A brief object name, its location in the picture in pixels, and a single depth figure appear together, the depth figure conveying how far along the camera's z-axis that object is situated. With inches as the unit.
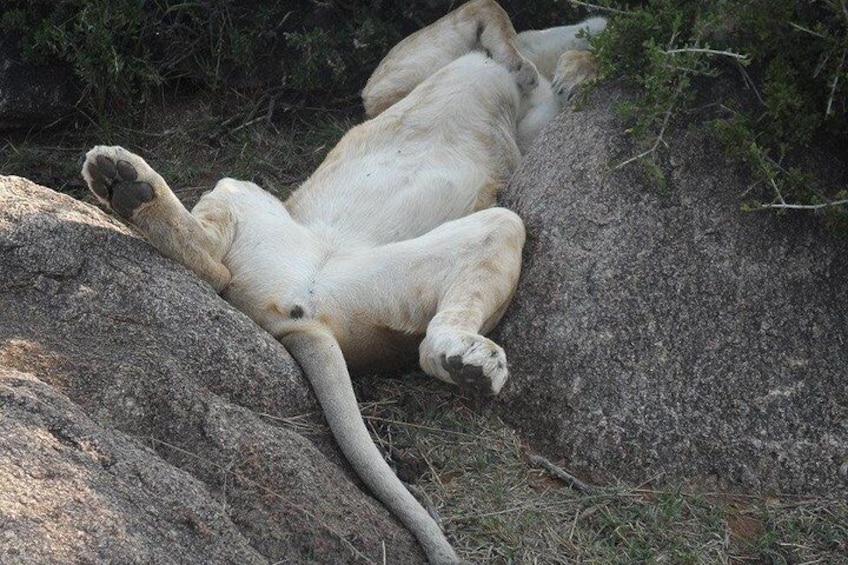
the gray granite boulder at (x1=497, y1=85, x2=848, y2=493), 299.1
